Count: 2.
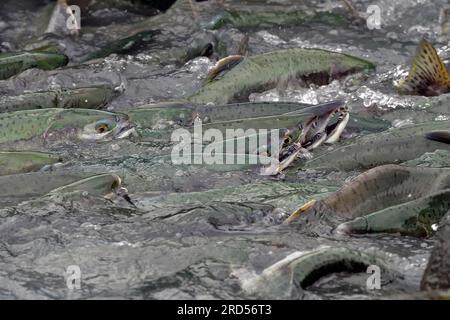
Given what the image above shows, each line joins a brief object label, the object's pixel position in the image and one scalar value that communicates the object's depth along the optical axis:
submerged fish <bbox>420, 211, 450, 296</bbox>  5.98
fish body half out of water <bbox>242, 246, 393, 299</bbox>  6.10
